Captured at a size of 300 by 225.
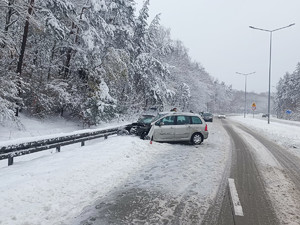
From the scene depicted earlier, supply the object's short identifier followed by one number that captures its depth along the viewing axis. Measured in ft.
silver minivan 45.39
